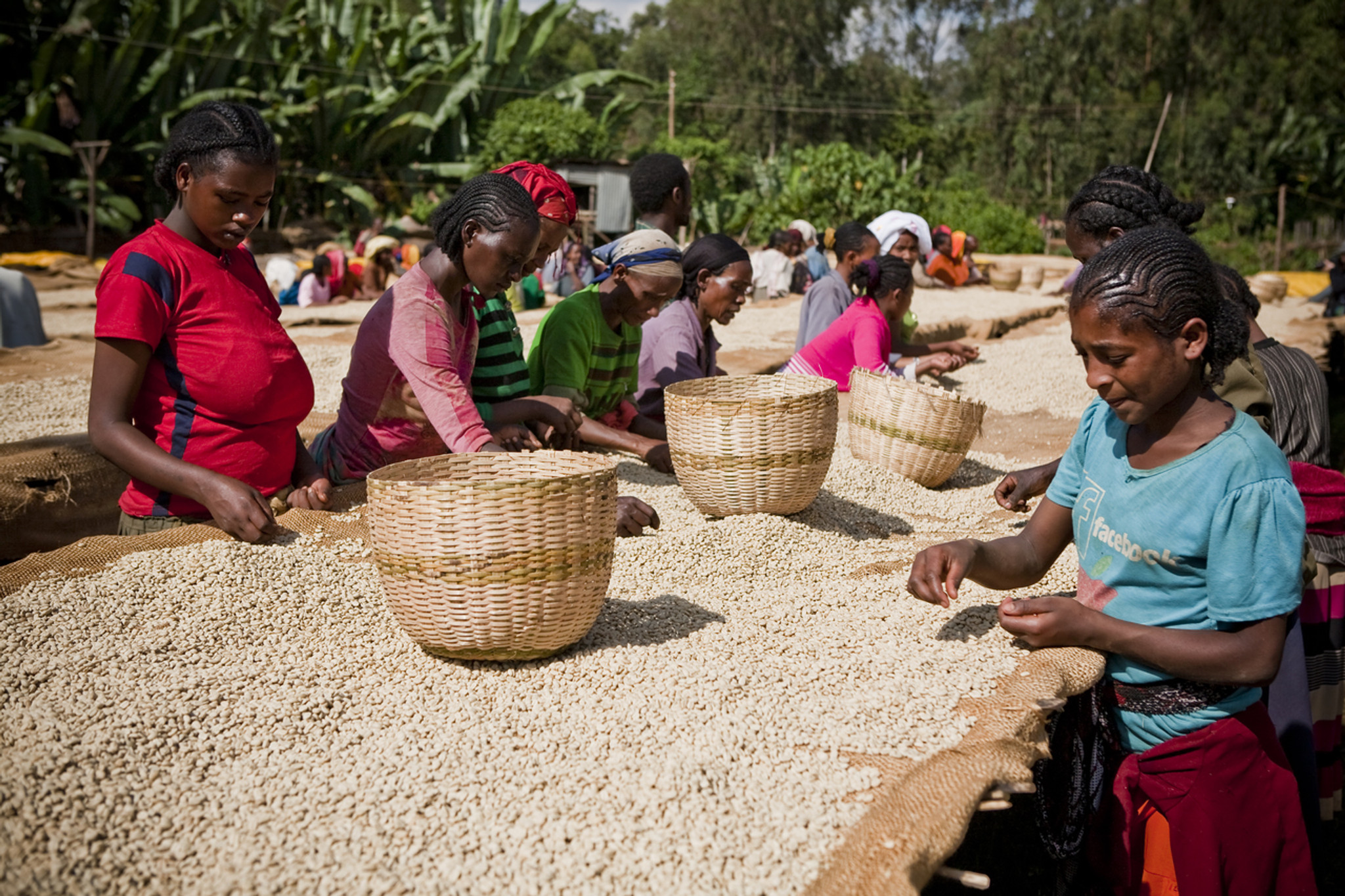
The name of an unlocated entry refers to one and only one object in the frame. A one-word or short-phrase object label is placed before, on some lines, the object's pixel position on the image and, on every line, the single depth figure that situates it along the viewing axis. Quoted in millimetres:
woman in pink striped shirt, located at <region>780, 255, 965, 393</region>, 4719
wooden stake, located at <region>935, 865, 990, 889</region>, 1642
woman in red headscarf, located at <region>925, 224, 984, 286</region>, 12469
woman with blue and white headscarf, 3676
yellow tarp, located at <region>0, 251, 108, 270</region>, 15461
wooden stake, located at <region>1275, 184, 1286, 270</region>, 20461
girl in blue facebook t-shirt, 1736
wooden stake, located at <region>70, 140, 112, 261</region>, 16234
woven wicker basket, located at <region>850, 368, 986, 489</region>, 4160
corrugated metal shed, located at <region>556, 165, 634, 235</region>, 21562
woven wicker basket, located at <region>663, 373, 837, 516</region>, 3199
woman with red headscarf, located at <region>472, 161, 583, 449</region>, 3234
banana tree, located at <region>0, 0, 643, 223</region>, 18141
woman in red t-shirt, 2281
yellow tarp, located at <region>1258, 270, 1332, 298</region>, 17141
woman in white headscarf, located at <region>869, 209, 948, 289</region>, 6551
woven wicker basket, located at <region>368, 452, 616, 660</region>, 1997
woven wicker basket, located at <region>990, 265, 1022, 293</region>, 15258
